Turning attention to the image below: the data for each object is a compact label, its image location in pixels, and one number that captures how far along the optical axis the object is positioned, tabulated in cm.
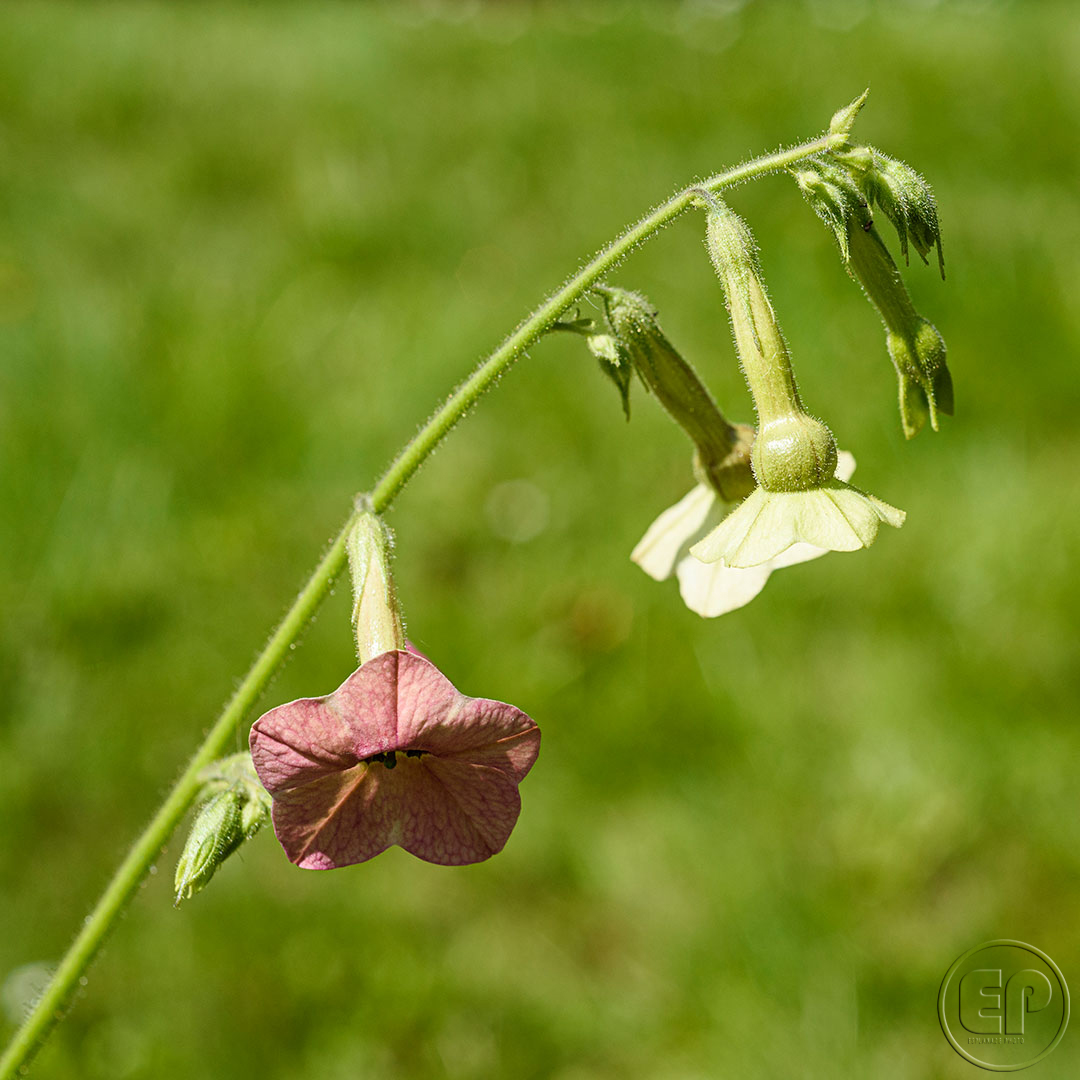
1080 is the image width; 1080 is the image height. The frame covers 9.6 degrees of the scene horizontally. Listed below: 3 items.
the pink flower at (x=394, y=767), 70
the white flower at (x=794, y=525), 71
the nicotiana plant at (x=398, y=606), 70
